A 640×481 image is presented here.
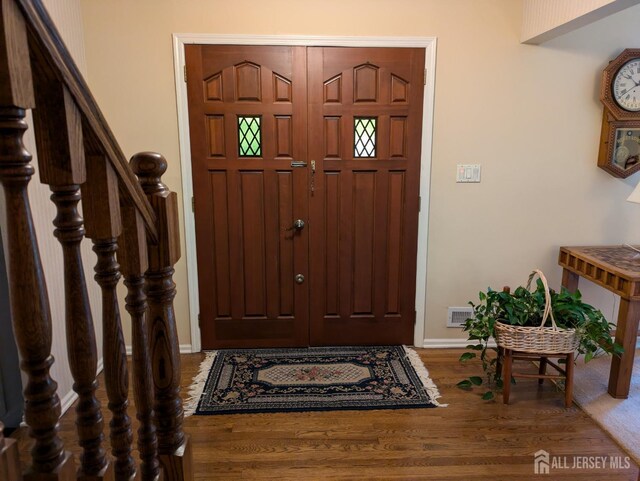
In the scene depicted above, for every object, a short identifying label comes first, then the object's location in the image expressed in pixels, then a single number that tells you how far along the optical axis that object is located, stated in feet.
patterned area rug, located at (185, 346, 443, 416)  8.07
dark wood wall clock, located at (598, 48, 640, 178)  9.20
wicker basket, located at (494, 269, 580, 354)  7.50
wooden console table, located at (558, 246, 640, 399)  7.73
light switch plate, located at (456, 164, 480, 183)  9.66
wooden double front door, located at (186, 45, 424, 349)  9.12
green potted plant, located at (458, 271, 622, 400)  7.61
